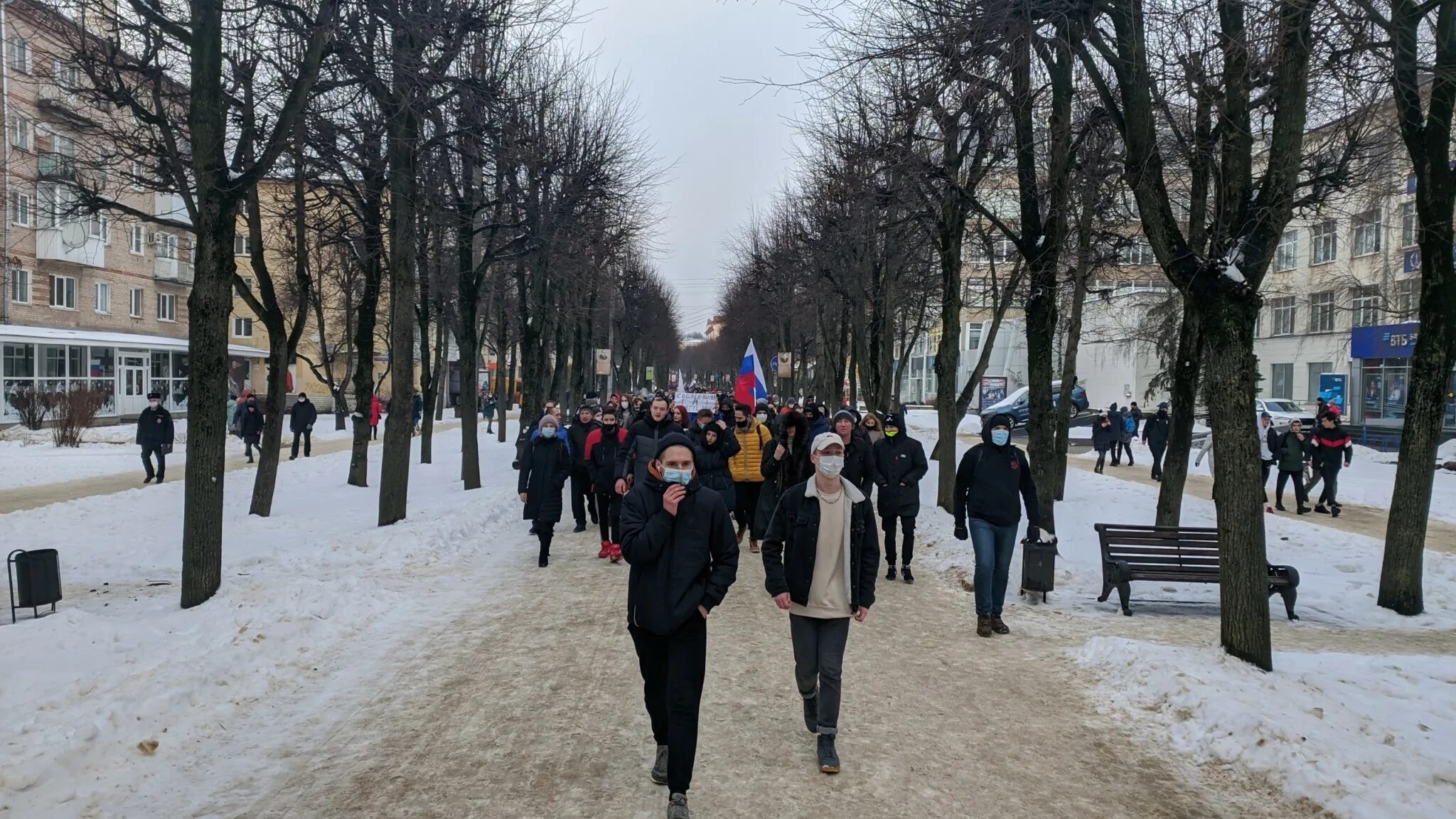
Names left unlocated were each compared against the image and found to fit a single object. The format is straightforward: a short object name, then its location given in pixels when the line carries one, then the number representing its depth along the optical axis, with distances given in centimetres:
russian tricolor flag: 2284
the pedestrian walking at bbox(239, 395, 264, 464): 2411
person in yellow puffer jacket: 1309
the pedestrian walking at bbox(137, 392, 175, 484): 1941
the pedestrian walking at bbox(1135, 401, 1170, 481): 2230
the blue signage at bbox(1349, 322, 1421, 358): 3133
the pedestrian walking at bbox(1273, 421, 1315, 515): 1755
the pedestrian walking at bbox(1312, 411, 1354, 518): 1745
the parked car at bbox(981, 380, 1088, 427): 4050
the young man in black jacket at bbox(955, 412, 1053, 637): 837
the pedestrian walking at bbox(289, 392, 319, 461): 2608
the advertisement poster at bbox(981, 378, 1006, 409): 5222
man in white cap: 538
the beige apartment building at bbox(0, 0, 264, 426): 3272
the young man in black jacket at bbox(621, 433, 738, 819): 455
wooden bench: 934
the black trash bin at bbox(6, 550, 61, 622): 795
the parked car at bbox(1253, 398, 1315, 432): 3546
